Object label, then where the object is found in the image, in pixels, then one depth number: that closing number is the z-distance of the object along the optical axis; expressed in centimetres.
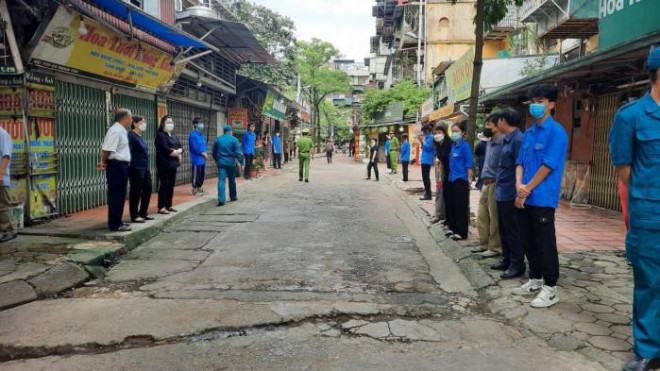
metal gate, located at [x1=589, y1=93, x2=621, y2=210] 952
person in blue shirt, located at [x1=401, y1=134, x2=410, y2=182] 1744
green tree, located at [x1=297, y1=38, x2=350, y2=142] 4828
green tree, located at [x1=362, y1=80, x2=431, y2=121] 3206
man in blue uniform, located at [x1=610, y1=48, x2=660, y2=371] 296
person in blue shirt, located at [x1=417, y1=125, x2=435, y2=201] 1170
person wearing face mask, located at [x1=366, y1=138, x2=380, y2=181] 1797
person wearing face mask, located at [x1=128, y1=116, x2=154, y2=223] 689
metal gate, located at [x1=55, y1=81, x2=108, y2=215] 803
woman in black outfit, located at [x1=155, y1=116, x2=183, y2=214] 822
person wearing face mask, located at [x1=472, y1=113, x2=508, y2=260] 552
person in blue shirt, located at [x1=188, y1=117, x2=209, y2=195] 1118
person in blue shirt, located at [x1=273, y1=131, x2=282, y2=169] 2195
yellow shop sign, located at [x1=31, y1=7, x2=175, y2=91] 715
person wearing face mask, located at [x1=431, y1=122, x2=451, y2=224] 738
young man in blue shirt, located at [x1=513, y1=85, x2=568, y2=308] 413
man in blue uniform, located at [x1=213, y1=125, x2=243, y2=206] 1038
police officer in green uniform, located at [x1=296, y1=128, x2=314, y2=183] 1591
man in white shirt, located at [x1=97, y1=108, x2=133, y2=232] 635
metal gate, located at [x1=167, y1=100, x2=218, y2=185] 1375
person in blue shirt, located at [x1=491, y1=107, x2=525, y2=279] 494
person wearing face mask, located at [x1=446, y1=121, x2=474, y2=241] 679
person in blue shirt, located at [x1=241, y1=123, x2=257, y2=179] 1648
